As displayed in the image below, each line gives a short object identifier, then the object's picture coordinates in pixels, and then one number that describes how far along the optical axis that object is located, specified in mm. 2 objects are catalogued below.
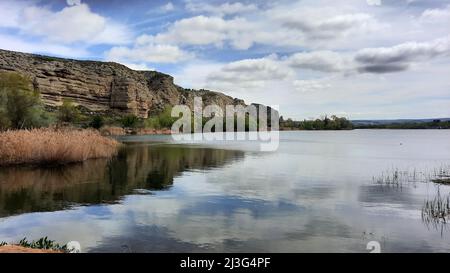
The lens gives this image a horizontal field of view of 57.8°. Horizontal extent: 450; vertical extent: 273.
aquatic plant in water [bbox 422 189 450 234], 11653
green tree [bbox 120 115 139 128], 103156
